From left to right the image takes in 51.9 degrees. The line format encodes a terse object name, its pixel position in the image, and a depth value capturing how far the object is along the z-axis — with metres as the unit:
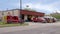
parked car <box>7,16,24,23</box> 14.81
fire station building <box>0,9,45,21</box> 18.73
